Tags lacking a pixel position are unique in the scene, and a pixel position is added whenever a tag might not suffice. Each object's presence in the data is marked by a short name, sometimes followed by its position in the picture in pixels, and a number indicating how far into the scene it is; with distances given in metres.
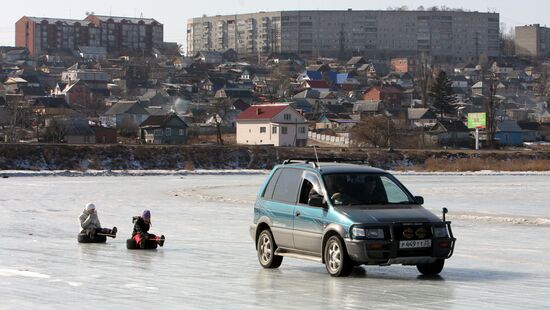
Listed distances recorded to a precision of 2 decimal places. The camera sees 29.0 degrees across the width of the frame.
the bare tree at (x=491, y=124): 134.25
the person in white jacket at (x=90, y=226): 22.94
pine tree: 169.00
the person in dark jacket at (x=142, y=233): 21.45
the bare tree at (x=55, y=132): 113.94
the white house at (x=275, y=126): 131.00
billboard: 131.88
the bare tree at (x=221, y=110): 154.25
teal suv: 15.81
